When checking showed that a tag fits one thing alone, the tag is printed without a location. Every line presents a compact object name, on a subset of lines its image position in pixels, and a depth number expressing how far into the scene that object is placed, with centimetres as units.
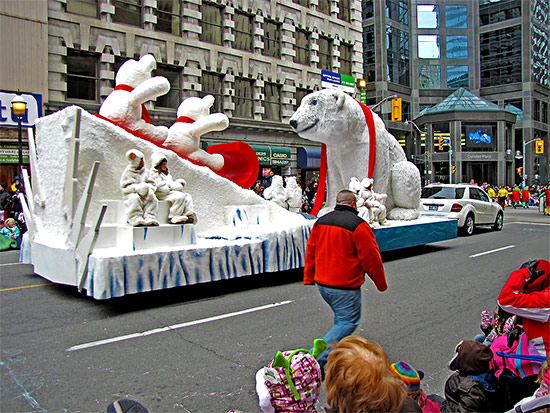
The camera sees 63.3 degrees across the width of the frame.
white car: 1391
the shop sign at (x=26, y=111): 1501
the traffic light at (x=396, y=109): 1999
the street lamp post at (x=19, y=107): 1225
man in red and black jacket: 358
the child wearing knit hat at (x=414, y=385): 244
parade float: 595
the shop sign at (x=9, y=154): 1546
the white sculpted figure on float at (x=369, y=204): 923
